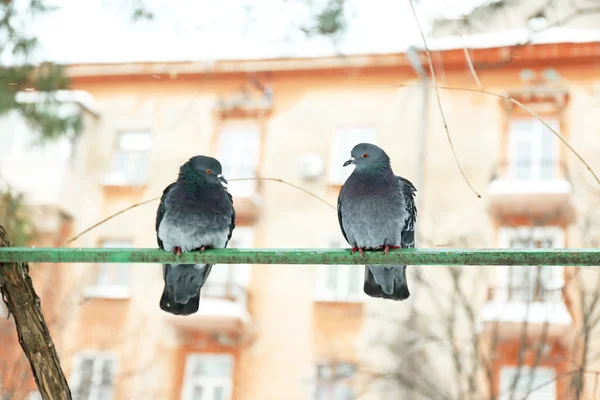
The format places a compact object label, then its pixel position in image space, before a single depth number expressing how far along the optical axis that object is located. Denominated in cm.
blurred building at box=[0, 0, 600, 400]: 1032
